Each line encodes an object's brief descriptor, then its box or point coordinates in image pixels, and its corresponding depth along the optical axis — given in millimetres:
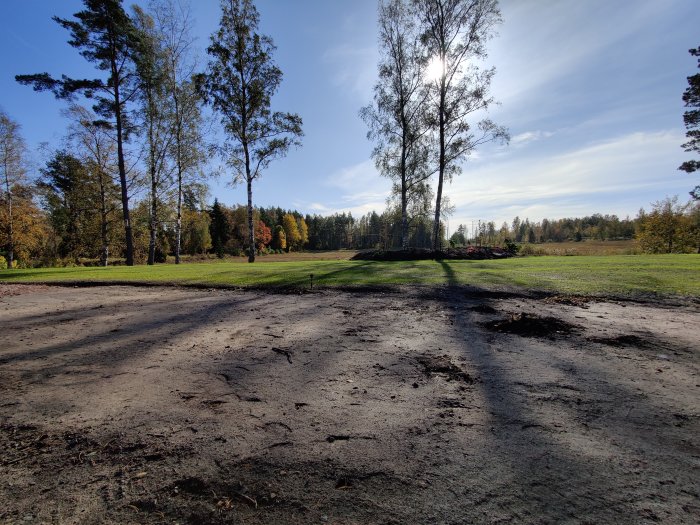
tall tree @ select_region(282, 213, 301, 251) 96375
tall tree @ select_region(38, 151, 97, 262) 28375
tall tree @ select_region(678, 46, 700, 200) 26078
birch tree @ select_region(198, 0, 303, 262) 19688
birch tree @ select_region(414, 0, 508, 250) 18266
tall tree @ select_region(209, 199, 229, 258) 65938
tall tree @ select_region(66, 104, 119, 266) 24062
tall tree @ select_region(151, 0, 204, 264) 23453
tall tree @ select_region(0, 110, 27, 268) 27406
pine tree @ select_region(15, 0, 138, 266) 17891
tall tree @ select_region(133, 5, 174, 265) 21234
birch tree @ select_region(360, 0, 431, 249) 21016
